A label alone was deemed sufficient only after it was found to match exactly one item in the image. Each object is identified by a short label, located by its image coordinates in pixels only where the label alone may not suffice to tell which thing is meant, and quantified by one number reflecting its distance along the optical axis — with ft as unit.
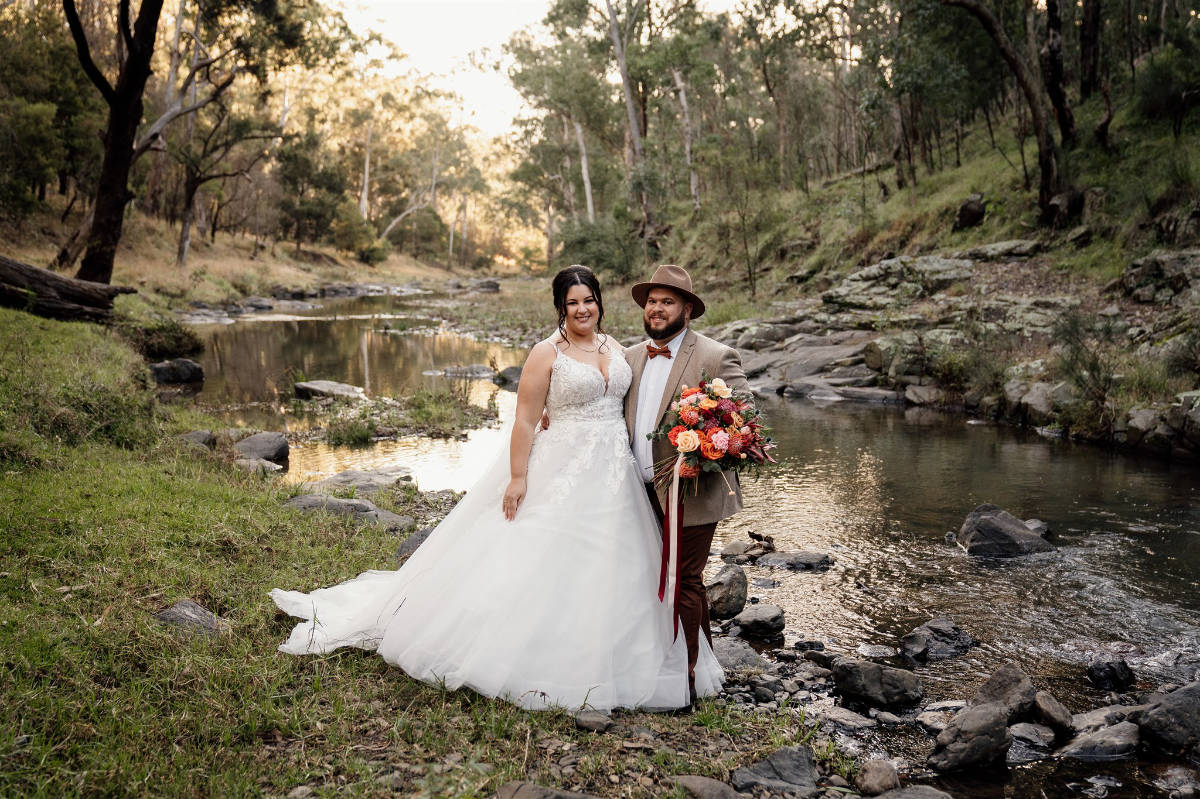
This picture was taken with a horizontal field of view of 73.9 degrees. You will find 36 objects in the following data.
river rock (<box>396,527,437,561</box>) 21.68
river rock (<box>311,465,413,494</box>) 29.12
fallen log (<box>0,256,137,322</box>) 43.09
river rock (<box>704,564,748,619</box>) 19.57
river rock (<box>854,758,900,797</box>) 11.81
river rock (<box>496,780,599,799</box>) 10.56
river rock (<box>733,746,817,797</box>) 11.72
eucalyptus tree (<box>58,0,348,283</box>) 48.16
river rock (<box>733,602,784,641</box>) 18.56
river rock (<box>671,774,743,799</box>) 11.17
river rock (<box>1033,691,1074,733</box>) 13.92
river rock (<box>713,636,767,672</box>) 16.65
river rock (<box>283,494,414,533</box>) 24.73
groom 14.52
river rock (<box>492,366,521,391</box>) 58.27
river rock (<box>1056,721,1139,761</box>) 13.29
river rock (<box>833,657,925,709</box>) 15.19
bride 13.84
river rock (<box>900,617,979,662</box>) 17.61
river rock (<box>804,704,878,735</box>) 14.40
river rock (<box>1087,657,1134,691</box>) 15.92
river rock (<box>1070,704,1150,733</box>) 13.94
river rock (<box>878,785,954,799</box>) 11.35
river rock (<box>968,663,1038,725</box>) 14.32
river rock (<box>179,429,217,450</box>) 32.42
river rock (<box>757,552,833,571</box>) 23.65
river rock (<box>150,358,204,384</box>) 54.29
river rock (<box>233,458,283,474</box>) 29.66
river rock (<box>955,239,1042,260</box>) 62.39
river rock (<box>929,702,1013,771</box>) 12.95
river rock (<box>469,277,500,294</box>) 180.13
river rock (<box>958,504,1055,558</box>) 24.18
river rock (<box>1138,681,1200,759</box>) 13.15
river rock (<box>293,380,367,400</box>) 49.80
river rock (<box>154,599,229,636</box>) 14.99
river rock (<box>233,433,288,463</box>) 33.71
